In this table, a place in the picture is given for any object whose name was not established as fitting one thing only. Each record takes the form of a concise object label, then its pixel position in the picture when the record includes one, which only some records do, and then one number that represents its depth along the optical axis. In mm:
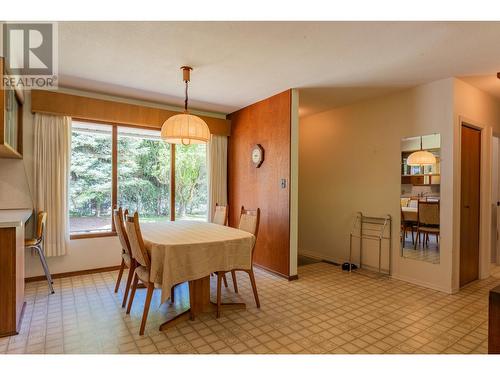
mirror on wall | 3295
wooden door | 3357
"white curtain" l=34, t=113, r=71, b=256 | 3385
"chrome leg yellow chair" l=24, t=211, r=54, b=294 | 2959
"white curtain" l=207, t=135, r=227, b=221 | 4691
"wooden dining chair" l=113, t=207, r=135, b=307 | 2648
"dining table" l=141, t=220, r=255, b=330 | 2227
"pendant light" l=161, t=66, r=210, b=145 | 2680
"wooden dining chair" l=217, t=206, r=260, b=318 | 2709
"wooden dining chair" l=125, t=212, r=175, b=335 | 2227
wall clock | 4098
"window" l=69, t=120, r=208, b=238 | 3814
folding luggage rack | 3752
